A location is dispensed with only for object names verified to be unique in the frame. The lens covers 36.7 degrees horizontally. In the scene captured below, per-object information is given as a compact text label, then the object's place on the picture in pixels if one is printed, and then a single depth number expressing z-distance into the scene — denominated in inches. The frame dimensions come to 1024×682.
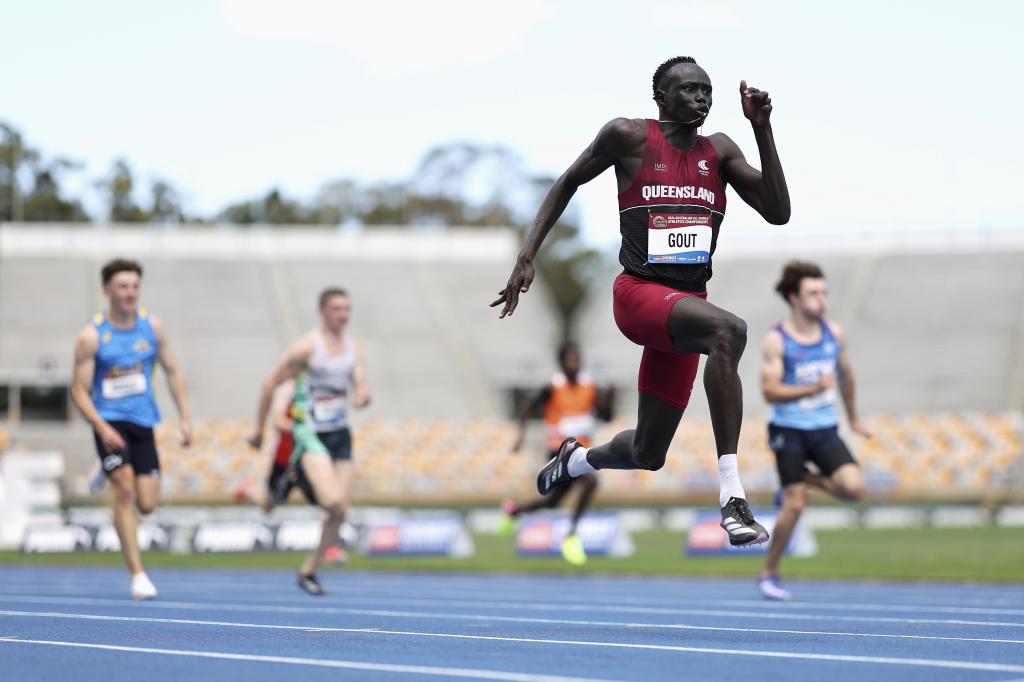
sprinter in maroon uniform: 293.7
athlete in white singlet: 494.3
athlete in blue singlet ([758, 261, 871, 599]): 461.7
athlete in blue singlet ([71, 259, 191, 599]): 445.7
